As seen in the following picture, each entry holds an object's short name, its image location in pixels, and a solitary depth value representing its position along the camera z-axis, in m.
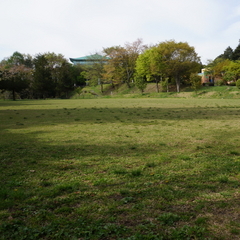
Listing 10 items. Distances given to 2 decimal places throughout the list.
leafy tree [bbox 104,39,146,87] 65.81
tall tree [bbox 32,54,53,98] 61.28
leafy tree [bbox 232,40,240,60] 69.25
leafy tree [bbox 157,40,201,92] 53.09
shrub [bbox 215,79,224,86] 53.76
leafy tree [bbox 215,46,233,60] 93.69
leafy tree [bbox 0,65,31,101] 51.19
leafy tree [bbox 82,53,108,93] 71.81
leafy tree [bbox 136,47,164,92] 54.50
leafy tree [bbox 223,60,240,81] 52.89
